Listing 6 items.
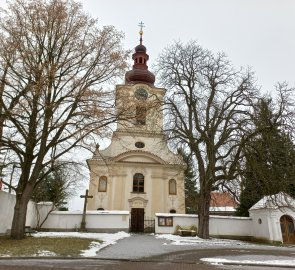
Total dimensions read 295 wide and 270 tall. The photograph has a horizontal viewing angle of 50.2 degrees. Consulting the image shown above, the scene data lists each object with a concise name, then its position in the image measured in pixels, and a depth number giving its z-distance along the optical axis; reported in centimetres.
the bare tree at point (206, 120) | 2055
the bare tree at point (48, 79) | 1452
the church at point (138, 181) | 3238
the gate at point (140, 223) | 2916
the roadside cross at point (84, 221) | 2442
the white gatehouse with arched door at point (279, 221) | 2208
